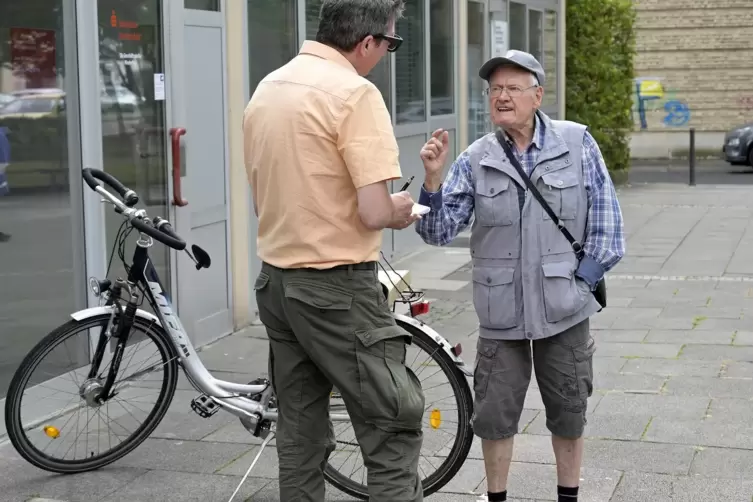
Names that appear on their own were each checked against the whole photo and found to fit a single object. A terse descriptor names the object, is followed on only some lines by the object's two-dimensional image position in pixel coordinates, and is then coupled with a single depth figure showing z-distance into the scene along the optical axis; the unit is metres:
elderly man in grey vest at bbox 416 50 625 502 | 5.93
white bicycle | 6.66
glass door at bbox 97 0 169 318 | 9.80
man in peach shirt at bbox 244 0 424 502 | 5.09
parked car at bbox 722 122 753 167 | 33.52
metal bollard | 28.59
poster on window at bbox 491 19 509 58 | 22.20
